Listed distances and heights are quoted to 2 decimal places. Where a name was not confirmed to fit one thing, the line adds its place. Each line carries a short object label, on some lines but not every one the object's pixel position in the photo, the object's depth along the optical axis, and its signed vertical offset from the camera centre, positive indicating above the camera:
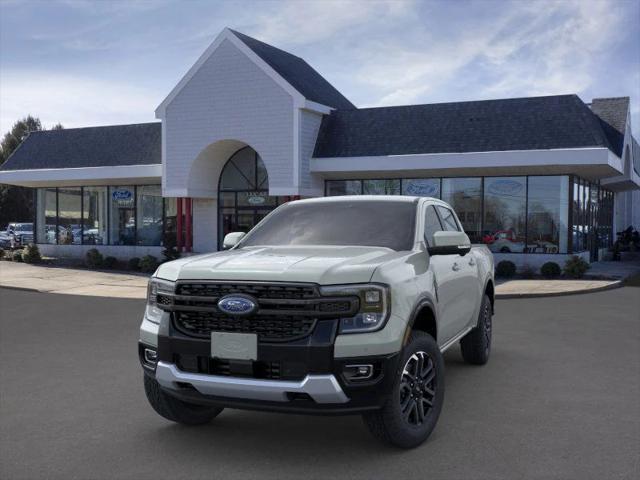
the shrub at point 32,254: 28.38 -1.43
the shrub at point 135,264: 25.67 -1.63
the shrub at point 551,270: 21.08 -1.41
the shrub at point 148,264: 24.31 -1.54
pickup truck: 4.39 -0.78
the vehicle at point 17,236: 36.06 -0.83
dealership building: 22.11 +2.29
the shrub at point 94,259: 26.30 -1.49
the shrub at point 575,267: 20.36 -1.29
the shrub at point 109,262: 26.50 -1.62
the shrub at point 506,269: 21.52 -1.42
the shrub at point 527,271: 21.43 -1.53
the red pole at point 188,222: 26.45 -0.02
